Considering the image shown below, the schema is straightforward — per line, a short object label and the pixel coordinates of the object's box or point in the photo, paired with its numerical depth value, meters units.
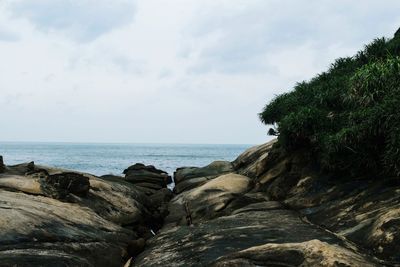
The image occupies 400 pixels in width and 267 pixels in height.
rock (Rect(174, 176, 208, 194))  25.14
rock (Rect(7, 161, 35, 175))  15.90
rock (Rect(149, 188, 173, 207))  20.96
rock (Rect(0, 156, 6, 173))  15.23
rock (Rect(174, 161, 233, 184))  29.22
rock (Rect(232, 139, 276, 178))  19.50
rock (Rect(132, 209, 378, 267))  7.91
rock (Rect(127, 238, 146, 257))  11.66
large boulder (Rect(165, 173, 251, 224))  16.34
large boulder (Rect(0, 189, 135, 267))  8.62
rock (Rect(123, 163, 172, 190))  28.14
